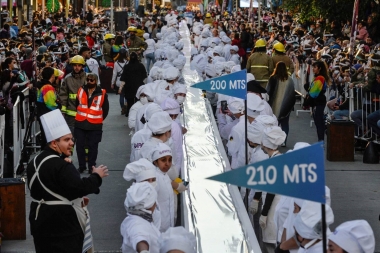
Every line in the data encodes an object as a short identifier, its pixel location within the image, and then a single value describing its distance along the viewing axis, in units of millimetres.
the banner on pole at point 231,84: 16346
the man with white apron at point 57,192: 11412
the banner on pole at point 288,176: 8269
